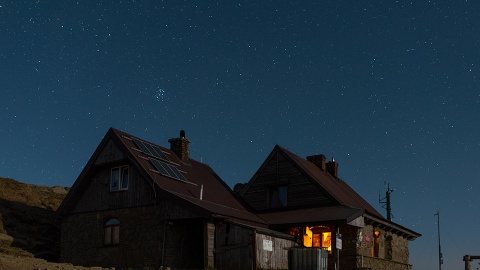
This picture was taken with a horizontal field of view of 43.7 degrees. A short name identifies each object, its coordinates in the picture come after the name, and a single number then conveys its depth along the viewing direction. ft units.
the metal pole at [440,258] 187.28
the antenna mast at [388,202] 194.92
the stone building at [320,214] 107.76
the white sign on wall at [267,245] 93.65
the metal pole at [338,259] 100.17
